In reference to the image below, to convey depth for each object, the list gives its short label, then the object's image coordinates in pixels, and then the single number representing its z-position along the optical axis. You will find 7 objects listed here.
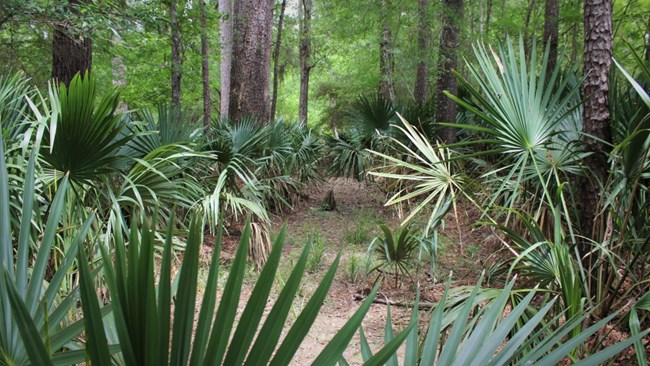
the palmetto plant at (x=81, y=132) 2.46
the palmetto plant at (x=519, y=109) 2.66
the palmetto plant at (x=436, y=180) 2.85
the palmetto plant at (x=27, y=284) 0.97
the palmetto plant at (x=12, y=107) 2.88
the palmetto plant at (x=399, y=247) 3.86
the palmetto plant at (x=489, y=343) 1.11
